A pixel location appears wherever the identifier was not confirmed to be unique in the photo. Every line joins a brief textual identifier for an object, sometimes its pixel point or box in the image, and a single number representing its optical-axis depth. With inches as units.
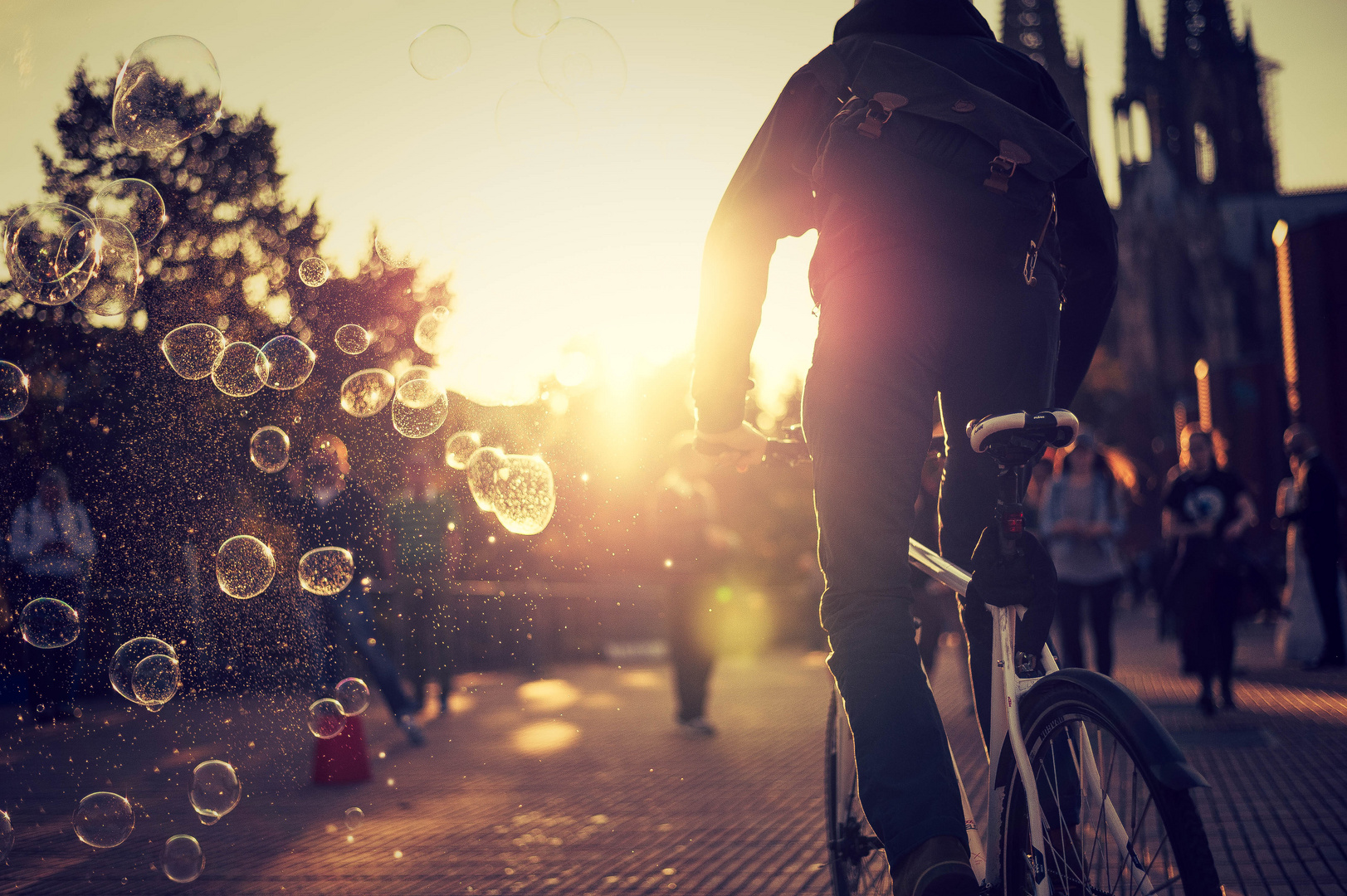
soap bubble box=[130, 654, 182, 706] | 204.4
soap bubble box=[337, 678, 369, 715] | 234.7
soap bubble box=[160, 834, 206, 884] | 147.1
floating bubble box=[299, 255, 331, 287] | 244.5
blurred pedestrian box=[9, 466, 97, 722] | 330.6
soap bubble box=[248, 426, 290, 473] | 260.2
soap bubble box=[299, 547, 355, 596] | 258.1
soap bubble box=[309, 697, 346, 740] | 220.8
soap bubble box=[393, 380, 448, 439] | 250.5
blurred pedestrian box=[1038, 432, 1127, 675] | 298.4
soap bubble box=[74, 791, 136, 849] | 155.7
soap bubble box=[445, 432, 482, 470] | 270.2
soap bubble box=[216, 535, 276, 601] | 236.1
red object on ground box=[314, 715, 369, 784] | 239.1
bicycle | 60.5
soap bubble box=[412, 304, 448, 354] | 250.1
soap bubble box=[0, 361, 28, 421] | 218.7
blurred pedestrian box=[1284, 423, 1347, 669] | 410.6
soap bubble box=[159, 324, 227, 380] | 239.9
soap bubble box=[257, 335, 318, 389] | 239.5
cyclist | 75.9
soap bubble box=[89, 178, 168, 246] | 235.5
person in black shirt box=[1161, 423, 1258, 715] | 300.0
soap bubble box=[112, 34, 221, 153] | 211.0
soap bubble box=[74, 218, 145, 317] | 210.8
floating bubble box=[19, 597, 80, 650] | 235.6
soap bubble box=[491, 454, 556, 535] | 250.1
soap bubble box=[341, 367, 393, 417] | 261.3
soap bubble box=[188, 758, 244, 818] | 173.3
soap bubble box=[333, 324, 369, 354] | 279.1
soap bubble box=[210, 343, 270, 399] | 243.8
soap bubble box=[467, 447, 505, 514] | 255.0
